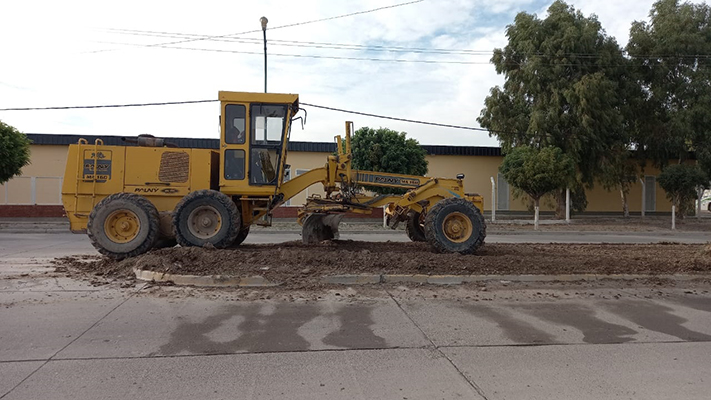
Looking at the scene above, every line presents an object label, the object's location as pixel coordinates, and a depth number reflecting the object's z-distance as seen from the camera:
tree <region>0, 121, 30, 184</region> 21.27
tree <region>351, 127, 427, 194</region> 22.61
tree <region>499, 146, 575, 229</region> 22.64
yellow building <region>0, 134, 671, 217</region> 28.05
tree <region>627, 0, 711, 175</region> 27.45
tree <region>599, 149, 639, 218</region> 26.83
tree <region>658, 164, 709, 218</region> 25.44
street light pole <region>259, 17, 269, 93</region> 19.86
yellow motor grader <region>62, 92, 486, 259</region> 9.59
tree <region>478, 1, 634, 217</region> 25.53
